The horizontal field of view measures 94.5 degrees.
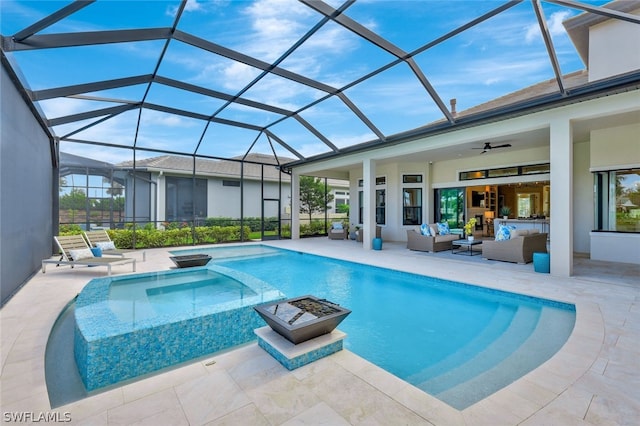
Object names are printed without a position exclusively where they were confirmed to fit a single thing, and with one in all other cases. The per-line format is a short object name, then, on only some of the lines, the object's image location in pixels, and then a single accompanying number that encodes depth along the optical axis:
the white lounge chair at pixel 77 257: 6.47
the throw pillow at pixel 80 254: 6.69
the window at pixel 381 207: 13.59
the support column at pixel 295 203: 14.02
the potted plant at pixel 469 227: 9.30
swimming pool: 2.96
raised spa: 2.95
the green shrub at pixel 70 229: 9.88
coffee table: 8.92
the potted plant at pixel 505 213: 12.43
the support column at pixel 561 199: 5.96
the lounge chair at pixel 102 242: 7.78
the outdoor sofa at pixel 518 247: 7.54
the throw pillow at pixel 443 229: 10.21
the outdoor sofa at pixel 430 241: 9.66
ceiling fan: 8.63
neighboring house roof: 12.98
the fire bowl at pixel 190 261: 7.12
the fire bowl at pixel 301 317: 2.71
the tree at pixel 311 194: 17.94
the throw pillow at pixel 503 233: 8.00
